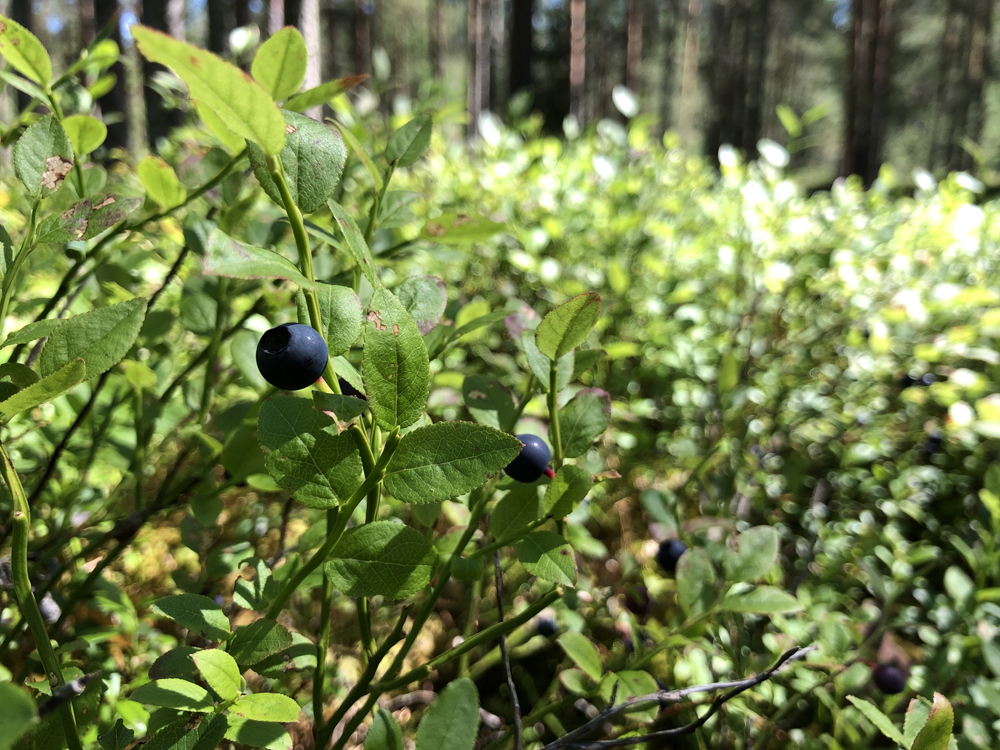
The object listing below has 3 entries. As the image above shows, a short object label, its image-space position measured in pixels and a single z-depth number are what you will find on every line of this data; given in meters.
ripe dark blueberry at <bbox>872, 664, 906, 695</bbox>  0.21
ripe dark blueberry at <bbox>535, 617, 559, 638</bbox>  0.24
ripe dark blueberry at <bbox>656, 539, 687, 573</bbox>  0.22
